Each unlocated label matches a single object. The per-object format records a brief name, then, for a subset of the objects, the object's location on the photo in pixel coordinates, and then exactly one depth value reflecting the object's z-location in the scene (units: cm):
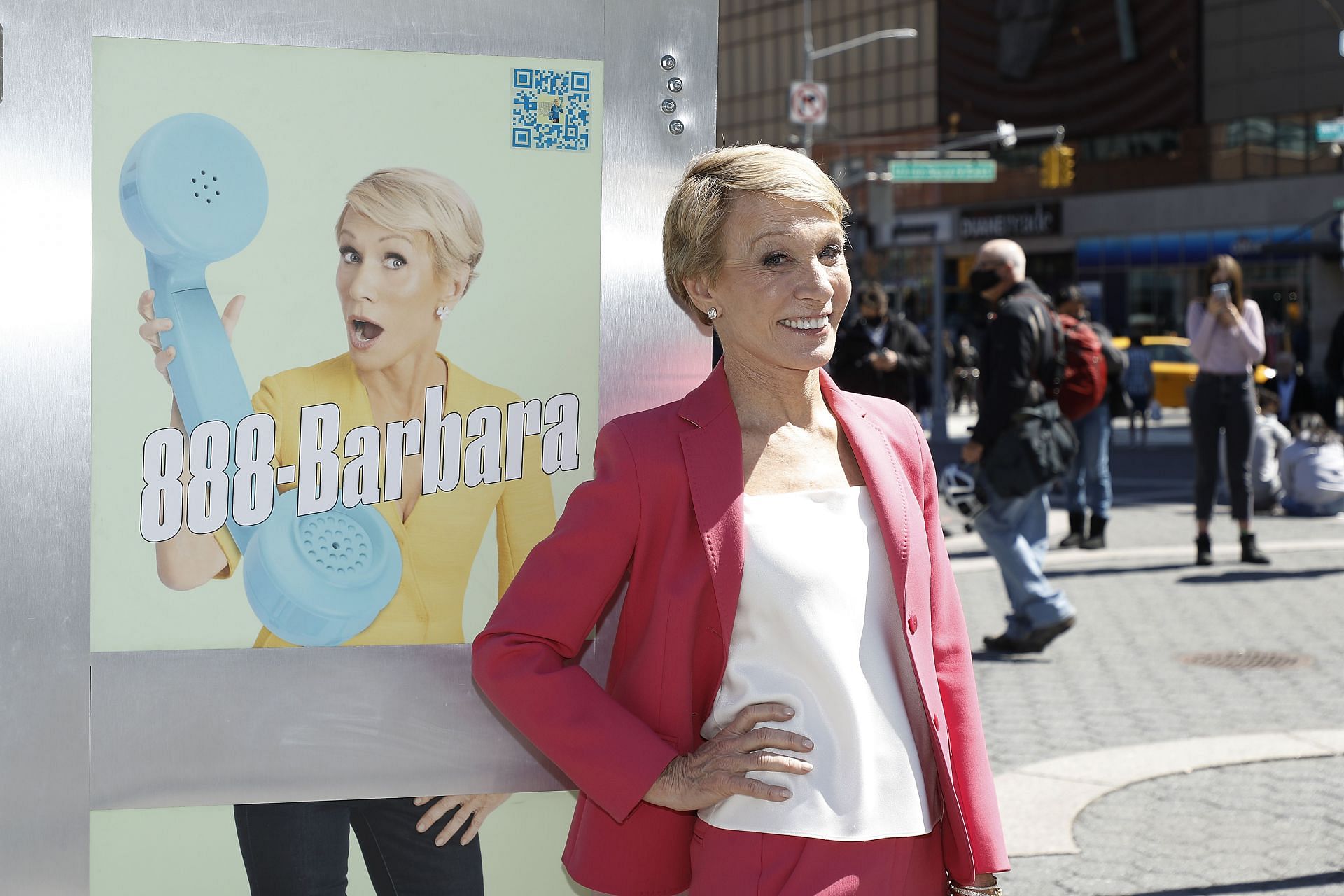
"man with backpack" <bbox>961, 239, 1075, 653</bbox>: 766
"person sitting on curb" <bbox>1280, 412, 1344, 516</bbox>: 1368
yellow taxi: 2811
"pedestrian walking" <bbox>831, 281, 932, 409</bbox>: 1048
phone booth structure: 228
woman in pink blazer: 216
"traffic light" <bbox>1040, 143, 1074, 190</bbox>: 2802
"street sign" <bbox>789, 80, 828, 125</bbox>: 2578
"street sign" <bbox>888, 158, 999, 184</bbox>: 2458
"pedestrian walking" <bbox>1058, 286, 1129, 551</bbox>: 1138
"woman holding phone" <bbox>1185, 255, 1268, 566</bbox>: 1041
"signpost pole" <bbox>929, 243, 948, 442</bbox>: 2464
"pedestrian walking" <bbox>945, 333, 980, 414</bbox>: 3004
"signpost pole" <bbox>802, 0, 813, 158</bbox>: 2783
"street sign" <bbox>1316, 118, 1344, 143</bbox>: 1995
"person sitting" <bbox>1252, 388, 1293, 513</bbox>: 1391
